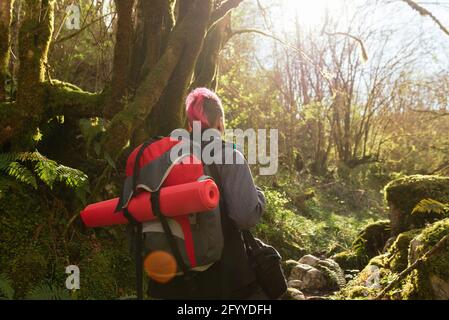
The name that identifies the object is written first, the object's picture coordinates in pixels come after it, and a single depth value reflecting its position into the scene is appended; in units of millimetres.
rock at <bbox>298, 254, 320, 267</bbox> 7908
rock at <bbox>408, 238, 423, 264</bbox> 4258
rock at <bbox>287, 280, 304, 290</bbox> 7113
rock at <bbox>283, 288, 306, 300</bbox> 5701
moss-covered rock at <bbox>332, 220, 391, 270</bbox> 7625
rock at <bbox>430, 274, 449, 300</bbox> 3582
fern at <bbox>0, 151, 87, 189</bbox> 4289
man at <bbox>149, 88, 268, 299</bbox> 2765
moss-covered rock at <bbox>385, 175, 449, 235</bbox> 6223
